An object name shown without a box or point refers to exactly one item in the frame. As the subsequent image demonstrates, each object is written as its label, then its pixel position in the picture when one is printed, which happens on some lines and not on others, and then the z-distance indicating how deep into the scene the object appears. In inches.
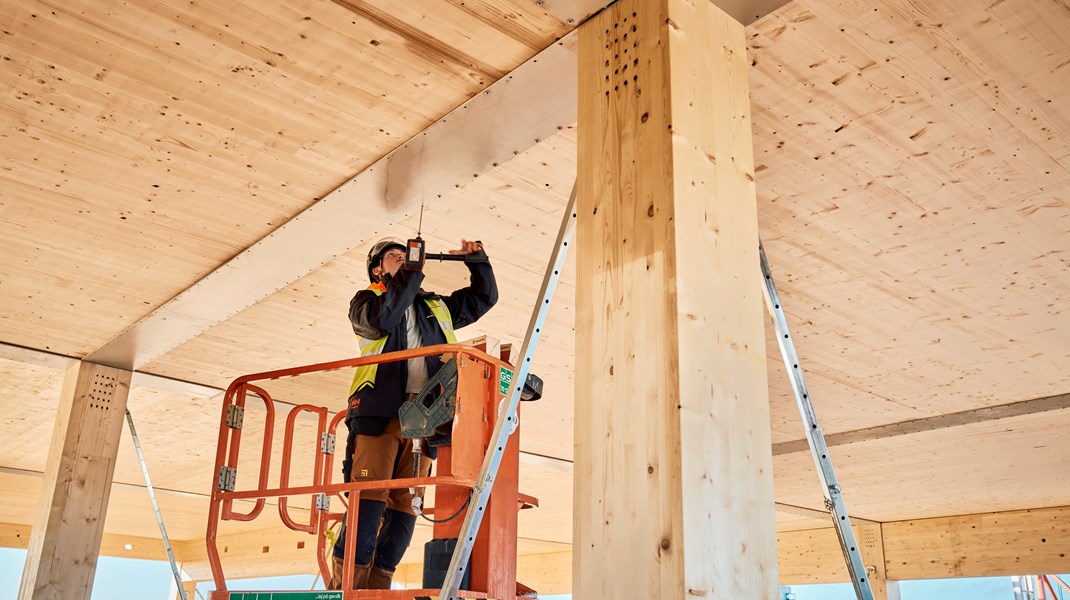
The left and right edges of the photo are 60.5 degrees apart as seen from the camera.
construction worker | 153.6
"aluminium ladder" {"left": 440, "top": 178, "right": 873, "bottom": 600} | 111.3
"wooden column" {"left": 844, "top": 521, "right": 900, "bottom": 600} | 544.7
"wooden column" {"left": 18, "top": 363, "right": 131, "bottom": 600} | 255.1
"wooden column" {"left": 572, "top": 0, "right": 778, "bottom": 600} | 97.5
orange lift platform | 139.5
